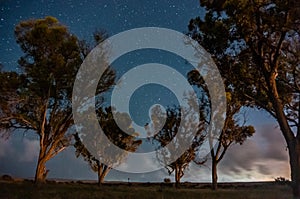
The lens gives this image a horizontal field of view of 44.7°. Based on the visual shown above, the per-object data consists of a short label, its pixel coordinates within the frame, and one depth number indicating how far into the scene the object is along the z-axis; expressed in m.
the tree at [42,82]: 29.08
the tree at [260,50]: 17.98
